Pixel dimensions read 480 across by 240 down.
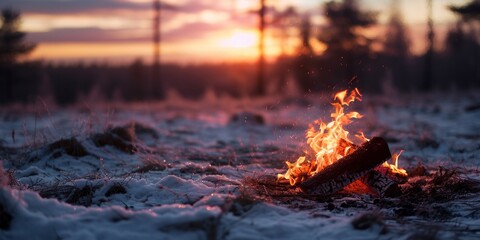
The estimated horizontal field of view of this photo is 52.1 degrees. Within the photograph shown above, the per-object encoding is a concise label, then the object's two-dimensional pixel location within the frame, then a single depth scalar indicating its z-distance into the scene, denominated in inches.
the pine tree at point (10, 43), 1471.5
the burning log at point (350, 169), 189.9
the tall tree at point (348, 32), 1251.8
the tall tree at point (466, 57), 1965.2
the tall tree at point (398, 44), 2059.5
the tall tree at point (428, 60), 1163.9
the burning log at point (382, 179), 193.5
